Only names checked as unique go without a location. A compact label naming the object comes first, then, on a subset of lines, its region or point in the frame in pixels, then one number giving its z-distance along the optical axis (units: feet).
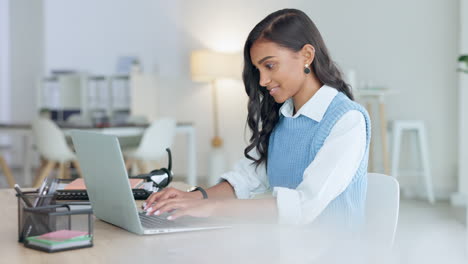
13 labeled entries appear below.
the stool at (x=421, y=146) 18.63
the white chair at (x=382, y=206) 4.62
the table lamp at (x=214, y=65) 22.63
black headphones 5.28
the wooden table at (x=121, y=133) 17.63
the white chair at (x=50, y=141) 17.98
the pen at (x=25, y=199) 3.79
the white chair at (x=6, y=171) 19.10
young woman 4.29
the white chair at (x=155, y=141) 18.29
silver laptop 3.91
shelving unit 25.68
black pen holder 3.60
